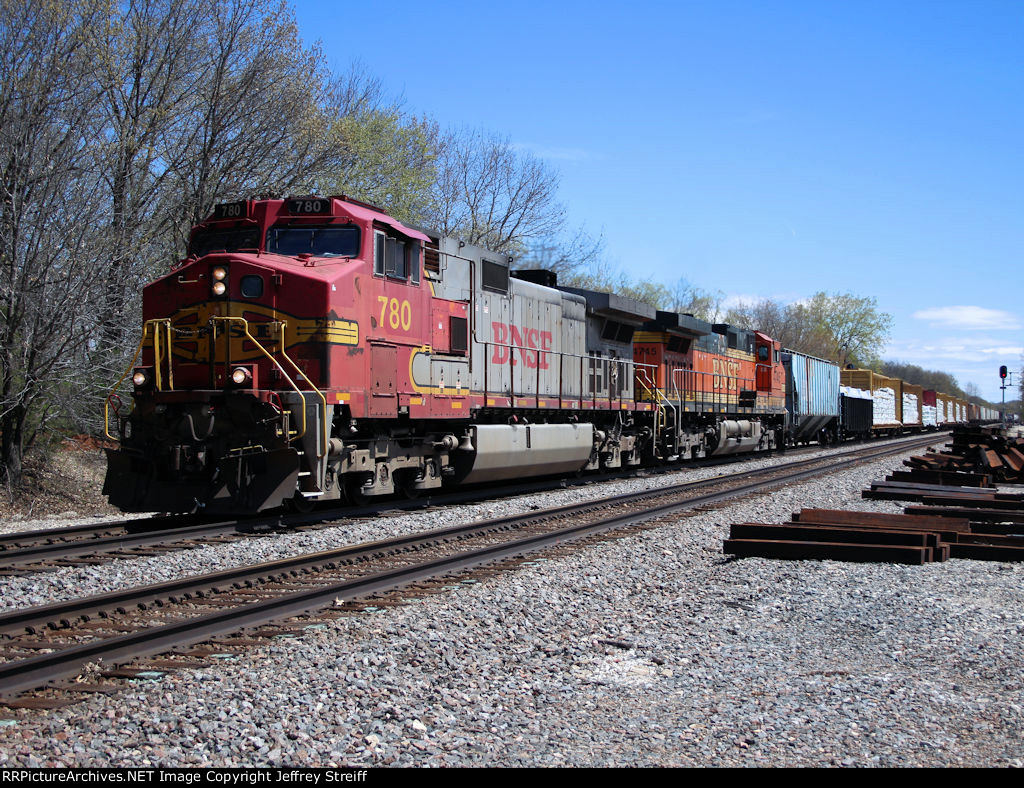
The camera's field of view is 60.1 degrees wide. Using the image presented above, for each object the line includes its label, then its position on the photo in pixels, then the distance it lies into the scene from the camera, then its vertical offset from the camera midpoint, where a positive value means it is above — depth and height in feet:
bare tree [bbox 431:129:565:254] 113.09 +25.33
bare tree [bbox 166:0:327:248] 61.67 +21.21
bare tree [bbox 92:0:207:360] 50.91 +18.42
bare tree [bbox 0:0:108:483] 44.65 +9.89
